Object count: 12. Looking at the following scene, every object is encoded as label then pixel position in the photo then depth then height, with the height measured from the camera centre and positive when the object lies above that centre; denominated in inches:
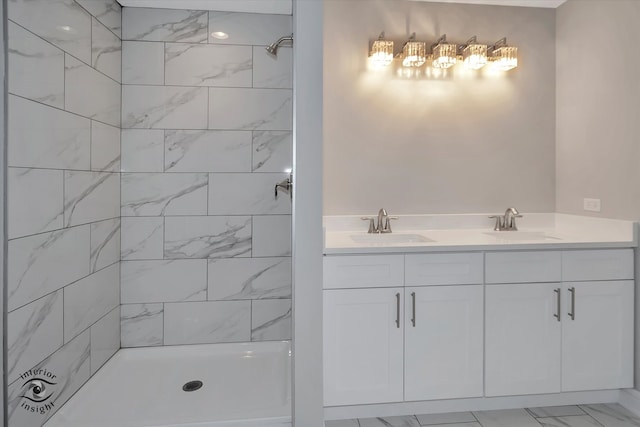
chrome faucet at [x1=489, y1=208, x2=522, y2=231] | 98.2 -1.8
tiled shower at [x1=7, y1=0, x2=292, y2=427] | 85.3 +7.6
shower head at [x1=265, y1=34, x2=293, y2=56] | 85.3 +39.0
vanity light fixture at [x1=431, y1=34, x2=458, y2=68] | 95.6 +39.7
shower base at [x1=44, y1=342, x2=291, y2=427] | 69.5 -37.1
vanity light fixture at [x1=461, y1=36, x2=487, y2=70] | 96.5 +40.0
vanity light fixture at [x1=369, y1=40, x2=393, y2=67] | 94.4 +39.6
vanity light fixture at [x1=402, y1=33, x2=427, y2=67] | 94.4 +39.4
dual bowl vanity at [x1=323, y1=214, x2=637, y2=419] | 74.1 -21.7
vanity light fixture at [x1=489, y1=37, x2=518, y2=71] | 97.4 +40.0
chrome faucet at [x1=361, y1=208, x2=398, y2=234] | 94.8 -2.7
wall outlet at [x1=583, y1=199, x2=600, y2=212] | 90.4 +2.3
